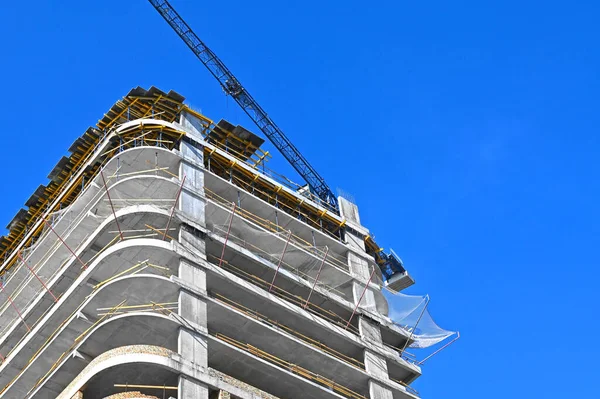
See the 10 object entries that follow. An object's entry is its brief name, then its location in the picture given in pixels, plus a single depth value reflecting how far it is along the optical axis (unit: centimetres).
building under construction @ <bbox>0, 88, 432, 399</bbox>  4244
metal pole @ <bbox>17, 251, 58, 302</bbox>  4903
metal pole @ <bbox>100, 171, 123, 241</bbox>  4649
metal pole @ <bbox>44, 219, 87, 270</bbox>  4800
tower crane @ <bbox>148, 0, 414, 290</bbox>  9188
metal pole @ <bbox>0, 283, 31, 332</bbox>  5041
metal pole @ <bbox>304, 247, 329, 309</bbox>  5196
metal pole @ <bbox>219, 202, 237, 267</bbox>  4891
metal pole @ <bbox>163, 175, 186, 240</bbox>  4722
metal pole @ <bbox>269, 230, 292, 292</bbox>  5075
